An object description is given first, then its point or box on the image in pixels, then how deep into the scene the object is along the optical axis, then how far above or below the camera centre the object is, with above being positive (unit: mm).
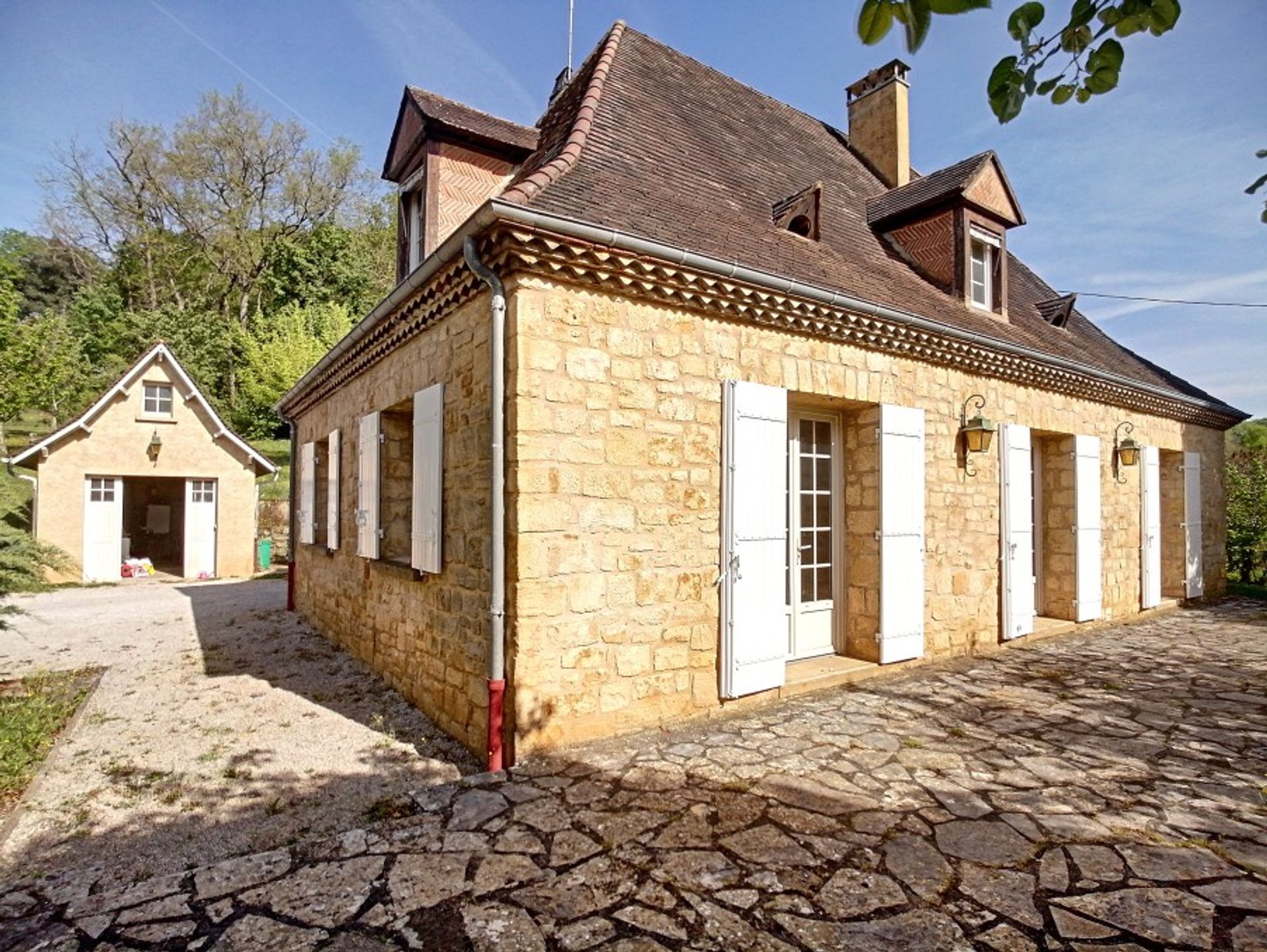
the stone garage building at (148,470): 14266 +507
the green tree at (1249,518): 12406 -432
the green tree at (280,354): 23469 +5073
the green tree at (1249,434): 22873 +2550
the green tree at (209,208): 25594 +11772
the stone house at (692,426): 4055 +580
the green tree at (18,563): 5145 -582
